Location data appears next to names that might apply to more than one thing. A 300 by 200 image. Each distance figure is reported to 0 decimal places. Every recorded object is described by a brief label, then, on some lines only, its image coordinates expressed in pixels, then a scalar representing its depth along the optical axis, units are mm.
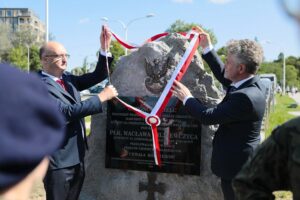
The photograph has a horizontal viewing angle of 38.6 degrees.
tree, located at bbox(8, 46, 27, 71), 51562
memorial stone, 4172
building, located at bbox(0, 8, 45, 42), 134750
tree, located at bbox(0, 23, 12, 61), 61125
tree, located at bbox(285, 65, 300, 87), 61750
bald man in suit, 3496
